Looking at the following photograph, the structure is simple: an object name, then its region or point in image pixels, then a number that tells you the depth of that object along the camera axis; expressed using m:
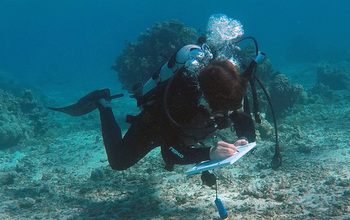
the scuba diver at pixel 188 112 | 2.23
